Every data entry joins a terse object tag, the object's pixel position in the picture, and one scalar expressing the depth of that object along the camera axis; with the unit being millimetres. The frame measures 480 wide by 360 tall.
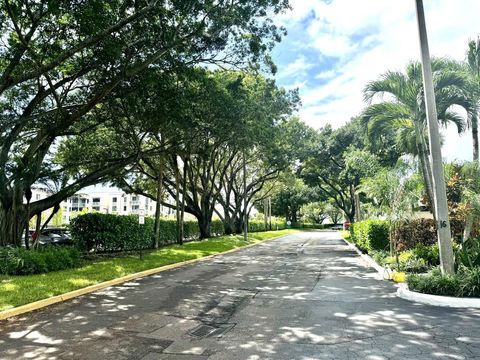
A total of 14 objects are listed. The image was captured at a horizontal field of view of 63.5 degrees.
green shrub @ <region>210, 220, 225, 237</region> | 43606
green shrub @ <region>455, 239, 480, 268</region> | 9117
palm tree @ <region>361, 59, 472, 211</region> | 11516
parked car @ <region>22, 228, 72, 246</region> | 21844
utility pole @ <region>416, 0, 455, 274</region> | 9125
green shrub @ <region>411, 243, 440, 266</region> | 12094
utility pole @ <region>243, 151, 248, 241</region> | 31906
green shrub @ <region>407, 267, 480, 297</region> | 8086
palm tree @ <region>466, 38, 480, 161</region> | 11602
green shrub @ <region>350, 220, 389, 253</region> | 17172
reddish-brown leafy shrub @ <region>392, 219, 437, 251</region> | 15172
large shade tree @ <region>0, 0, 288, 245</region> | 11109
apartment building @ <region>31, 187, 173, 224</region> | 113438
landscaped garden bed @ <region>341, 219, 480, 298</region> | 8258
